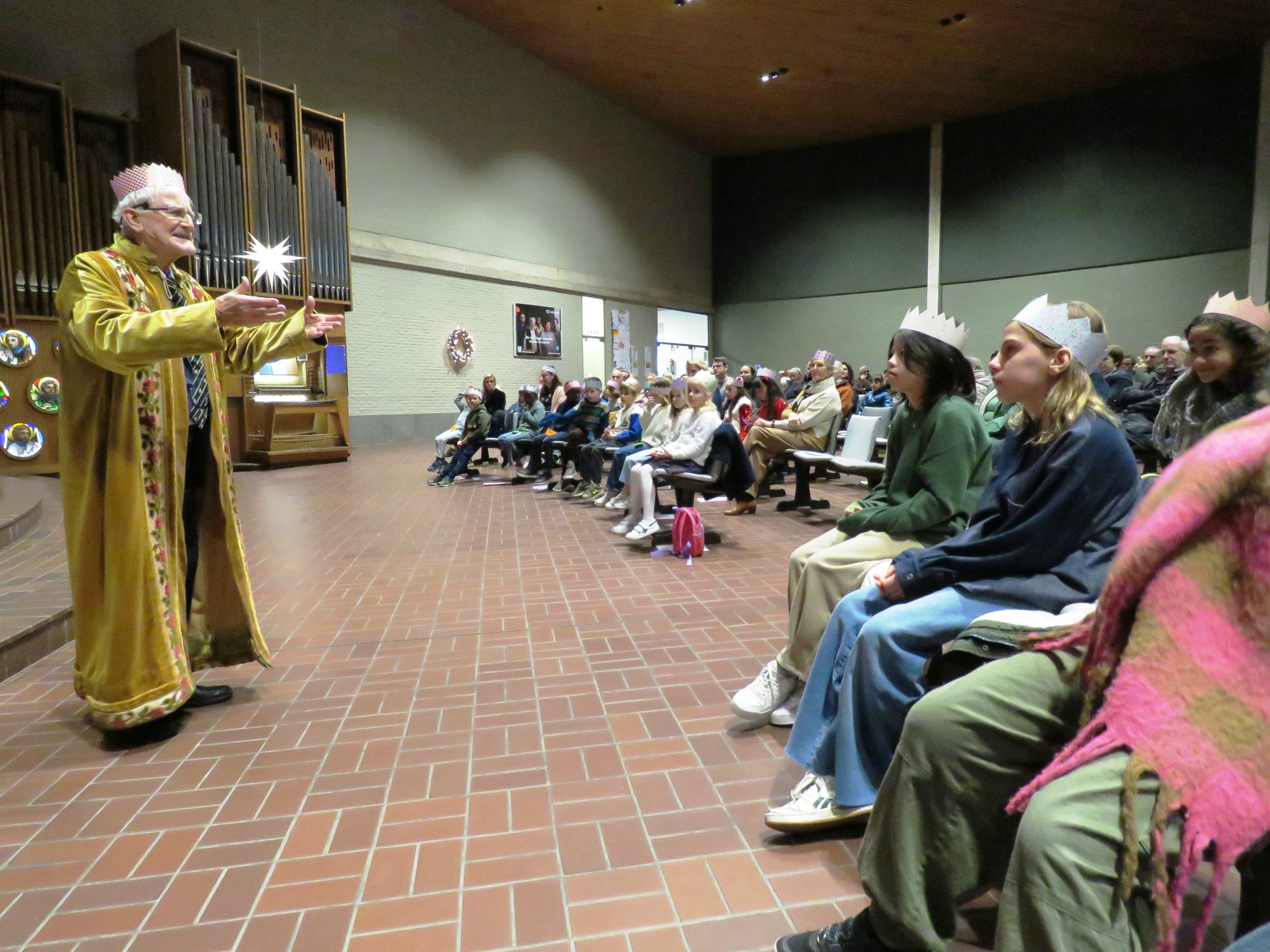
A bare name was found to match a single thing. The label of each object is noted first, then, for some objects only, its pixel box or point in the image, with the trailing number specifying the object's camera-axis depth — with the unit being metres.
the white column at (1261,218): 13.53
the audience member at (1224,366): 2.75
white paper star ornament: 3.21
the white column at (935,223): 17.75
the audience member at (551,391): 10.27
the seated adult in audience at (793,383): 14.25
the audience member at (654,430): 6.51
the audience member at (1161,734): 1.04
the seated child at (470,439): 9.42
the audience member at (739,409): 9.21
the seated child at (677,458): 5.82
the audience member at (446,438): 9.85
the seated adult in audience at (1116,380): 6.83
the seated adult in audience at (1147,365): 8.46
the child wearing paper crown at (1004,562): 1.83
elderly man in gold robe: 2.42
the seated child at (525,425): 9.48
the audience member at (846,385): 10.31
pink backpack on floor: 5.29
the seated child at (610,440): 7.64
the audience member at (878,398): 10.36
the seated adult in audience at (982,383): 8.01
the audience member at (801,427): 7.37
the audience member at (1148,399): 6.36
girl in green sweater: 2.50
